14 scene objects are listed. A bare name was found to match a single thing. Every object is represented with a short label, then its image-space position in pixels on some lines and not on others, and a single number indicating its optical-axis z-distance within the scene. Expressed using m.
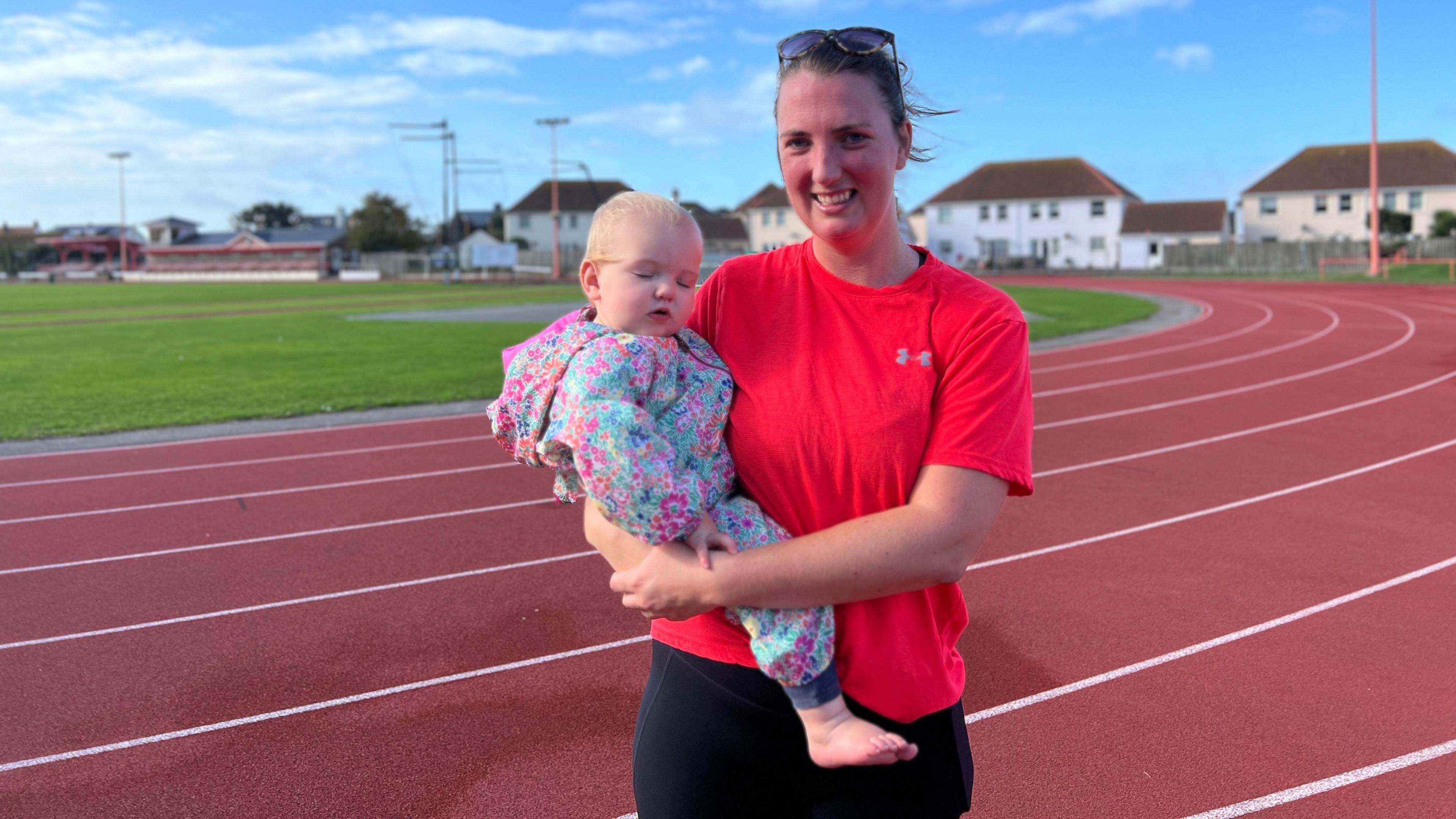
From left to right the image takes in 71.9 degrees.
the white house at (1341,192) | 52.53
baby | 1.54
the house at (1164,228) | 57.31
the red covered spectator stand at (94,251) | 92.44
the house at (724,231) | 75.50
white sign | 59.84
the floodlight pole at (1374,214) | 33.19
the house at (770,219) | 72.44
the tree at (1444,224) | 48.19
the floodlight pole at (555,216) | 52.59
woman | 1.50
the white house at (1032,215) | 59.97
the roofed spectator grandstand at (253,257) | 76.62
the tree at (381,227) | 74.25
